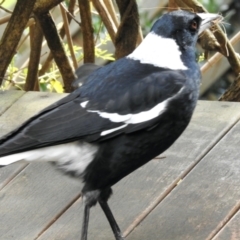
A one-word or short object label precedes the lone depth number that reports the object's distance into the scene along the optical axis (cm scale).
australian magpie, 442
